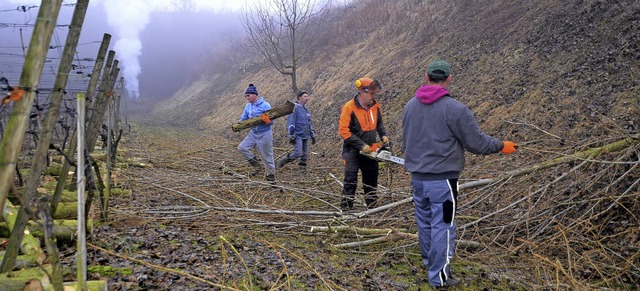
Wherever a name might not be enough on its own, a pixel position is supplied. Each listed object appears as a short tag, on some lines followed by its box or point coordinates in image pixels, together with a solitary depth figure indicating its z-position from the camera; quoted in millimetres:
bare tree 20975
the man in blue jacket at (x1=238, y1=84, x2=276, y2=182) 8211
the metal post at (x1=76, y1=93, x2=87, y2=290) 2439
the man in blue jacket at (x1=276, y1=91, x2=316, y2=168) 9367
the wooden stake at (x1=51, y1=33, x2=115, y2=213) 4115
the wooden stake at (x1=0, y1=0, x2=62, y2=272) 2412
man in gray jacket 3662
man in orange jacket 5711
